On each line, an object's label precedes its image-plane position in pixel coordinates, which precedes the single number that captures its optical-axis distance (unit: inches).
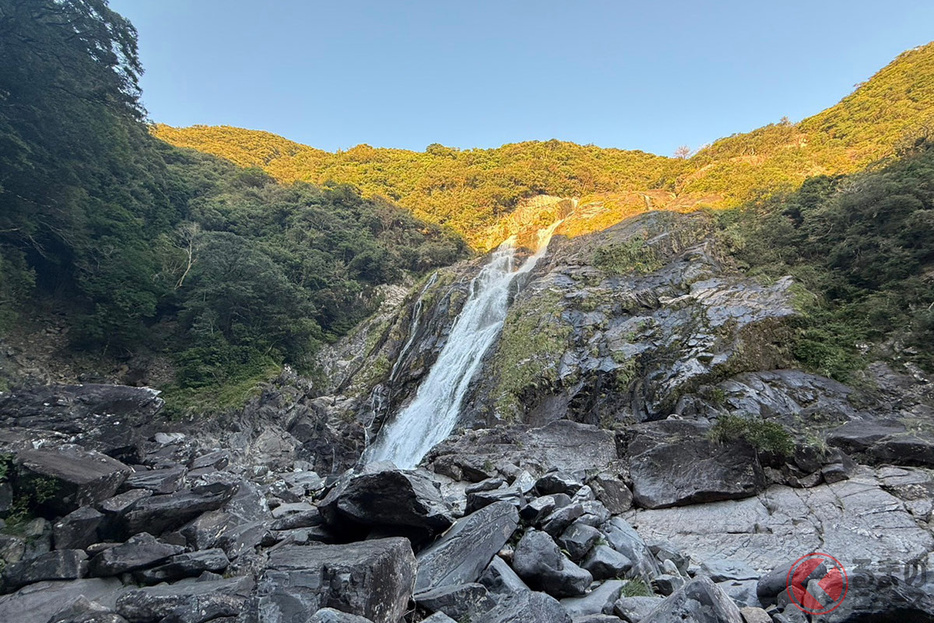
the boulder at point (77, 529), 185.6
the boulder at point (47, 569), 162.4
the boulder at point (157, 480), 243.8
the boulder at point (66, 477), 205.5
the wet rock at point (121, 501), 204.7
